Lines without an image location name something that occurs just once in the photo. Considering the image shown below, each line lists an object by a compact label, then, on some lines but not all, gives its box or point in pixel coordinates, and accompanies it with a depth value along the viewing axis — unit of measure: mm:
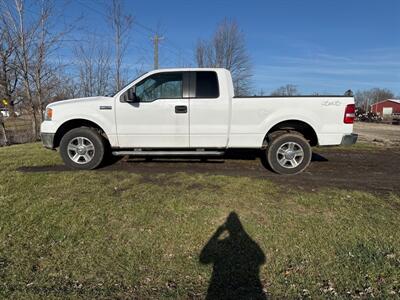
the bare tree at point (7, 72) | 11633
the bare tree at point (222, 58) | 33653
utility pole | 23691
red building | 67225
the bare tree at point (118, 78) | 15344
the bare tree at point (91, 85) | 16844
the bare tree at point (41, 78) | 12367
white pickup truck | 5188
